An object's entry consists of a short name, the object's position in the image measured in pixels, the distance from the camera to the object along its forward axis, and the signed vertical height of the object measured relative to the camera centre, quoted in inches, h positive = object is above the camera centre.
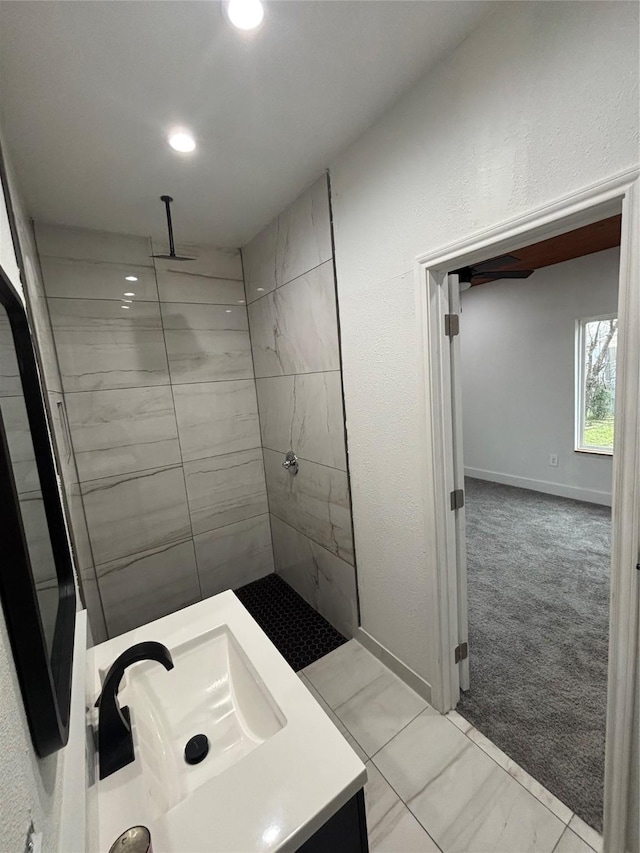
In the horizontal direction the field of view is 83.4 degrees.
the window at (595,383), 145.2 -11.9
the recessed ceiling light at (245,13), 37.5 +39.0
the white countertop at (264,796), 26.4 -32.7
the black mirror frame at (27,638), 18.3 -12.2
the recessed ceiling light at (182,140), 55.9 +39.0
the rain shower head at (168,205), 74.0 +37.9
